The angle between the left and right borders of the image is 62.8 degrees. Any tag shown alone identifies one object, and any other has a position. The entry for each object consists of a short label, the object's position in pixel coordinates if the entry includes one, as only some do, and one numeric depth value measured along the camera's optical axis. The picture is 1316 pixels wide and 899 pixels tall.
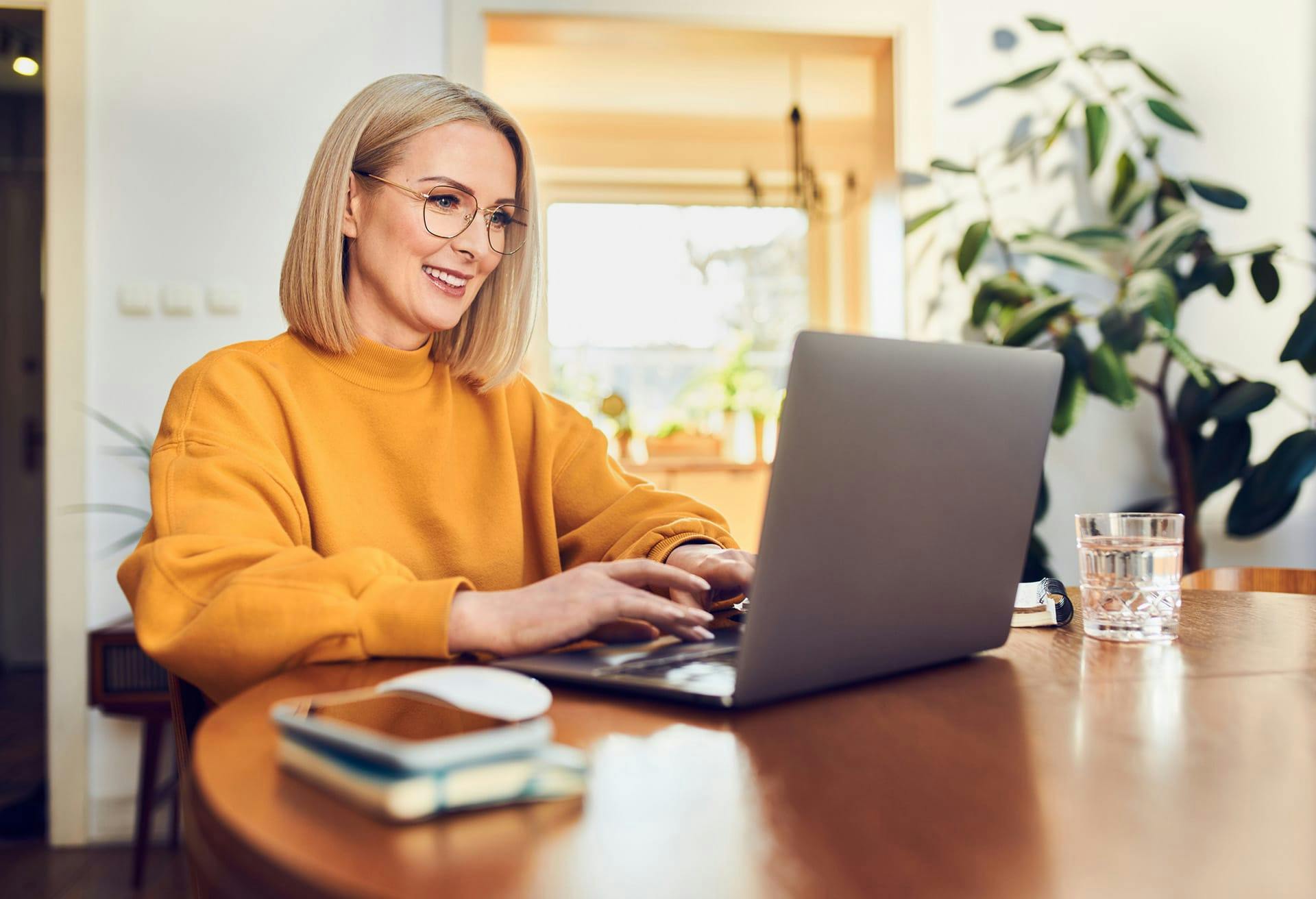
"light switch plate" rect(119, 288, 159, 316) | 2.91
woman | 0.82
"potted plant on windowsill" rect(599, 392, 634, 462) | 5.45
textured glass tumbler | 1.00
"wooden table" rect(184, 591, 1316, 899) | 0.41
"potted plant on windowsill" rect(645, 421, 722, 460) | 5.46
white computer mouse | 0.55
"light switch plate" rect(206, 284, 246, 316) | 2.94
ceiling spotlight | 4.47
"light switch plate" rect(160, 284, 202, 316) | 2.93
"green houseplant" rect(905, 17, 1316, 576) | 2.84
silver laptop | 0.66
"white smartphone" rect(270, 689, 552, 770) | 0.45
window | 5.70
